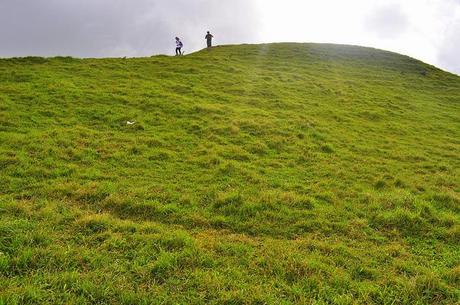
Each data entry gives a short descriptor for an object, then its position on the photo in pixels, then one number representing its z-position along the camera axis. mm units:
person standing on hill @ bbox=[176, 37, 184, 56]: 51538
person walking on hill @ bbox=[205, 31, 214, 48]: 56219
